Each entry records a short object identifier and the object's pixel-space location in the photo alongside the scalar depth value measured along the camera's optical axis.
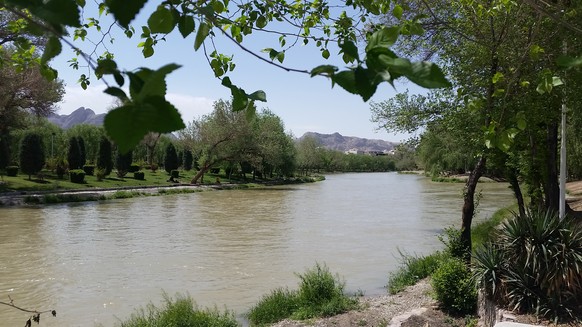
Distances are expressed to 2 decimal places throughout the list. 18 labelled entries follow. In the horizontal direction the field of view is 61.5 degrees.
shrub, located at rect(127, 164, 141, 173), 57.25
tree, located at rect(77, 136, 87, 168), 50.34
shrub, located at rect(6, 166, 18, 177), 41.55
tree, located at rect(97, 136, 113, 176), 50.22
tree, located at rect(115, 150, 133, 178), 51.38
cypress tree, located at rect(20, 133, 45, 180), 41.41
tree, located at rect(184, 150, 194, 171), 73.19
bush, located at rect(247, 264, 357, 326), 8.34
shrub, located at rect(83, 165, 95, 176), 49.92
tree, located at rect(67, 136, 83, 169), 49.00
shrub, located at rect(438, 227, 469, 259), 9.68
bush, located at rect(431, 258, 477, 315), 7.52
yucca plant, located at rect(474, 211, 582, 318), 6.63
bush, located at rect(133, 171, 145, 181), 52.38
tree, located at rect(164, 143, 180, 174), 63.03
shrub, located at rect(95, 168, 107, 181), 47.27
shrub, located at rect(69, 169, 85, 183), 43.38
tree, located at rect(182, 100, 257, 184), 57.38
